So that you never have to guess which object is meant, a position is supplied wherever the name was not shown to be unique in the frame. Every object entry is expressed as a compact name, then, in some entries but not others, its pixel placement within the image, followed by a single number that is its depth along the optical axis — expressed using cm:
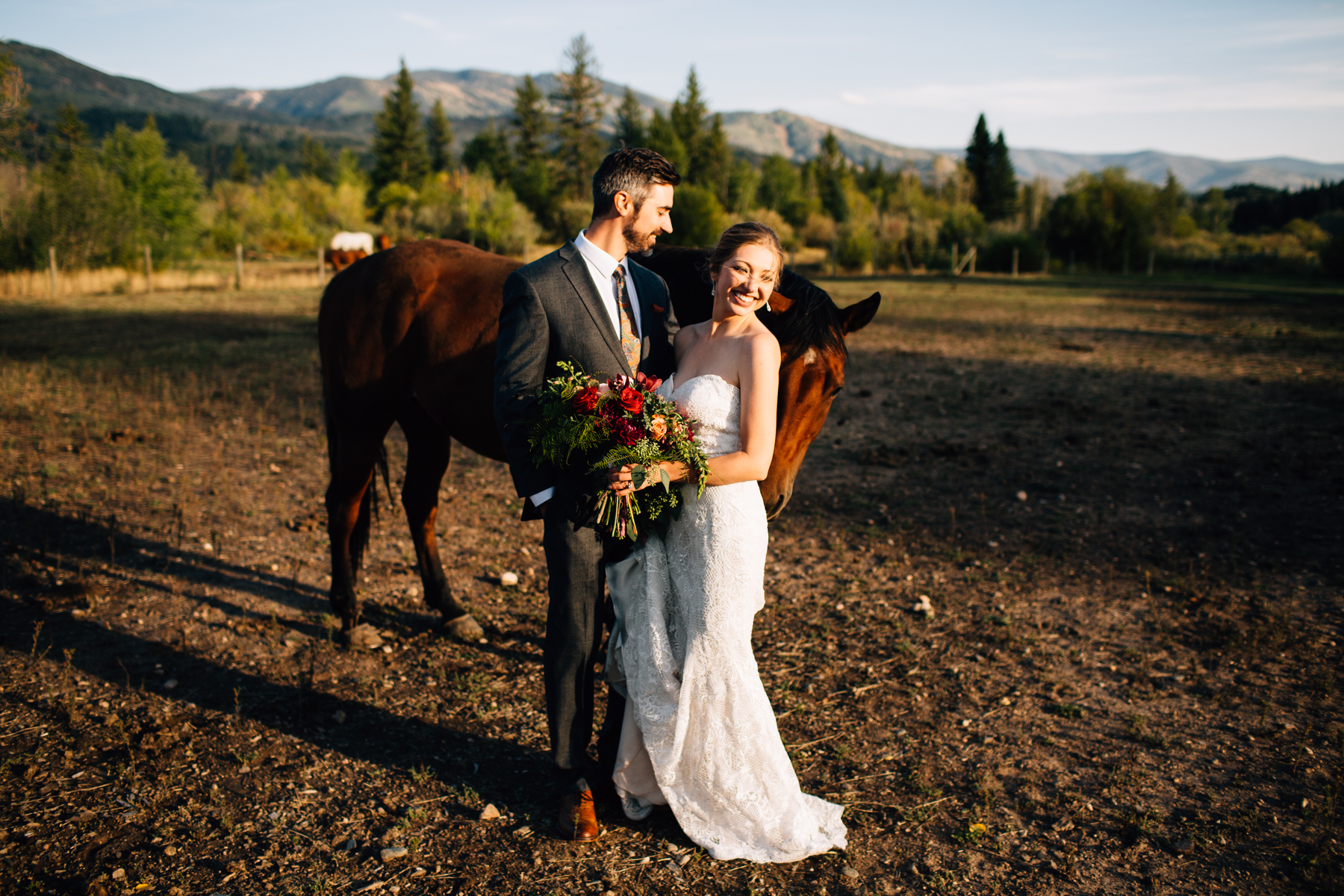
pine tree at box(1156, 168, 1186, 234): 4575
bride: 253
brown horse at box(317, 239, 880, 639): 380
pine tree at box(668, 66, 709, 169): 6381
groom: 252
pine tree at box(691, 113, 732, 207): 6378
